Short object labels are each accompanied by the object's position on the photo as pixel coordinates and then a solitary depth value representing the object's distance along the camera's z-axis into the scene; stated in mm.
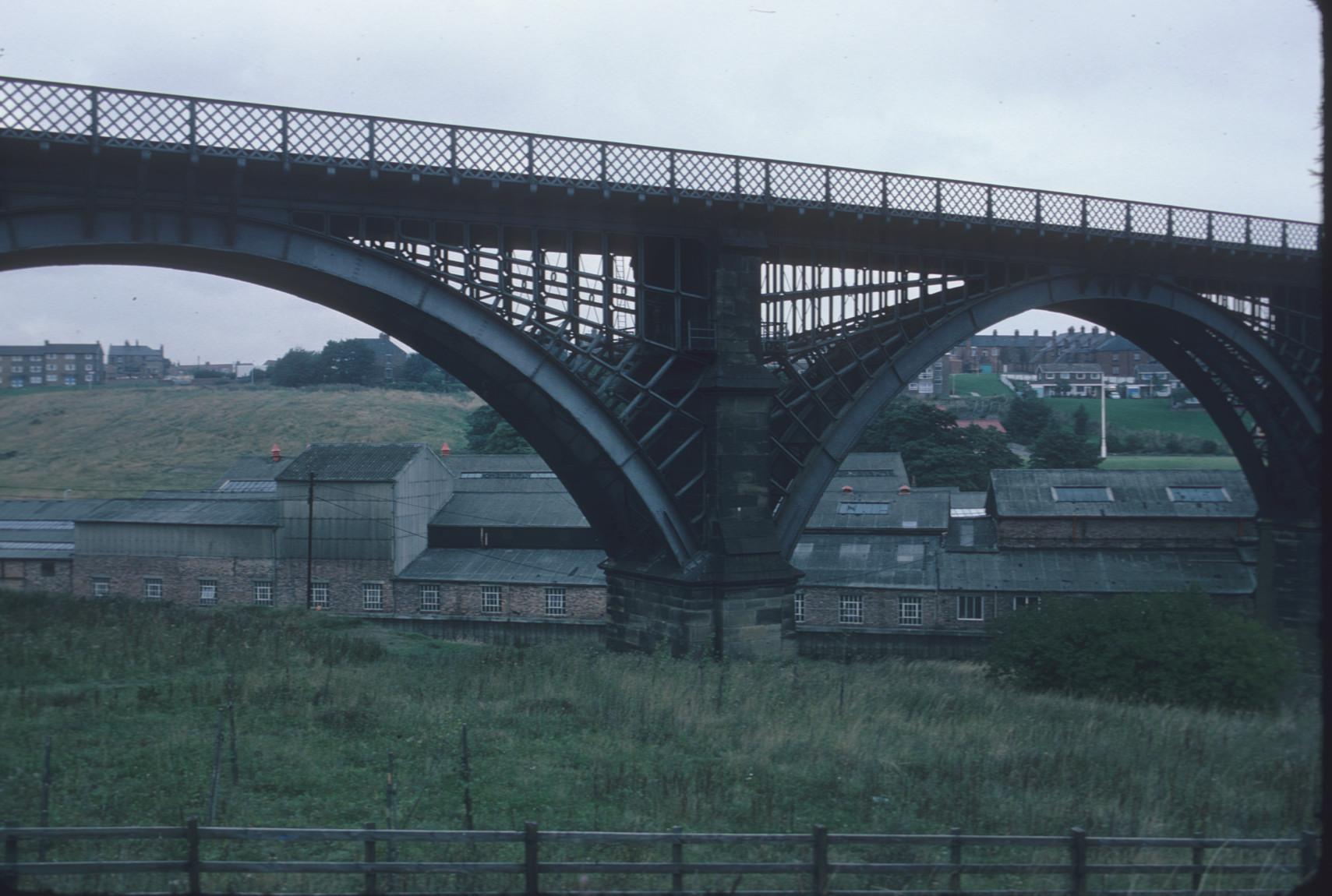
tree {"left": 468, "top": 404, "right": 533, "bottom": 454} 65625
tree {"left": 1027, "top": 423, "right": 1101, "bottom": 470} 63000
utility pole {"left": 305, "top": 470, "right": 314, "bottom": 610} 32812
